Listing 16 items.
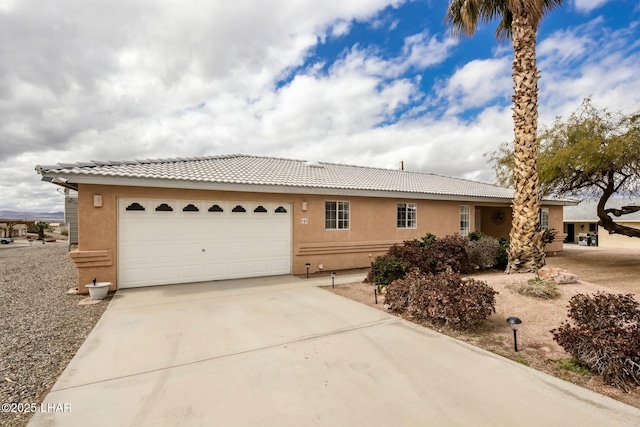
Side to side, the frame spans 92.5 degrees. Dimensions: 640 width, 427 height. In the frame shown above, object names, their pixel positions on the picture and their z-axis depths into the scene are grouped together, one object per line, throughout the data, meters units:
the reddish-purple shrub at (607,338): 3.68
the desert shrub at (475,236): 12.65
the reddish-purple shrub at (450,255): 10.16
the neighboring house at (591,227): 25.67
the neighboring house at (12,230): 35.81
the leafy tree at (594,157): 11.39
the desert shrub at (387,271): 8.80
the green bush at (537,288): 7.28
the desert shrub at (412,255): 9.71
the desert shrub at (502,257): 12.48
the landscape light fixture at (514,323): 4.55
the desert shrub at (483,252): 11.47
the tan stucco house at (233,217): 8.42
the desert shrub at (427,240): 10.94
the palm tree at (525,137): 9.89
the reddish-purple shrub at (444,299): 5.56
